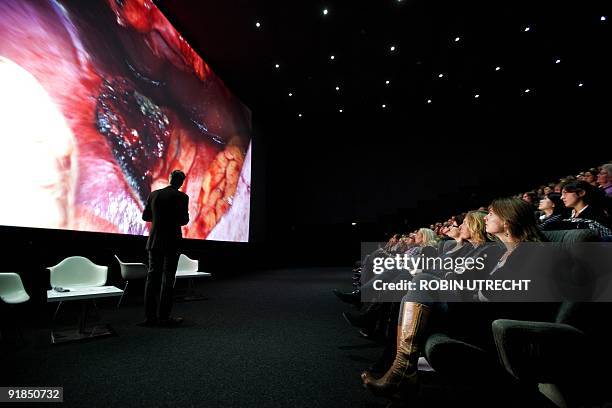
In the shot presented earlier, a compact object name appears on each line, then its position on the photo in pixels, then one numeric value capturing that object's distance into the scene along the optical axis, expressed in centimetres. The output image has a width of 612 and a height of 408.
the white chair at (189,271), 431
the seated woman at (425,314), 127
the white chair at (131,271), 372
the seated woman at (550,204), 293
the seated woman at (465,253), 154
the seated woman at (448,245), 273
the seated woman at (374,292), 220
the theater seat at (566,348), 95
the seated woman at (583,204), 214
